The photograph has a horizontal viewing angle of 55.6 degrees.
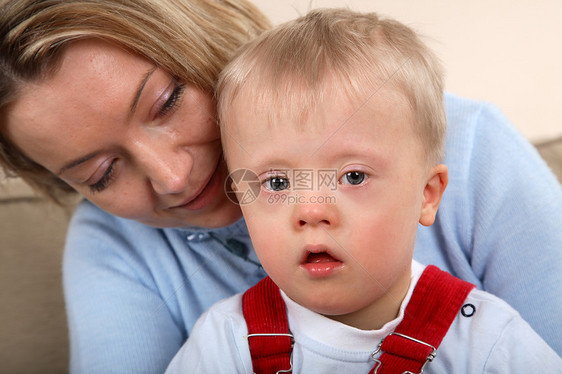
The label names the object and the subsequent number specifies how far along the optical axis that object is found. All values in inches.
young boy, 29.6
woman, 34.2
